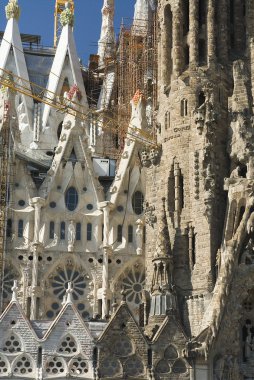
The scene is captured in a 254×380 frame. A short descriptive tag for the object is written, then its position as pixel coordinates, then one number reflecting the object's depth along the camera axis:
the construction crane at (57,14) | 63.59
